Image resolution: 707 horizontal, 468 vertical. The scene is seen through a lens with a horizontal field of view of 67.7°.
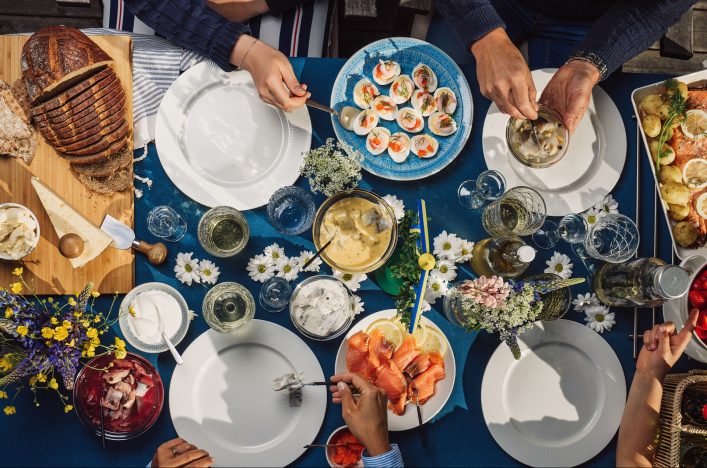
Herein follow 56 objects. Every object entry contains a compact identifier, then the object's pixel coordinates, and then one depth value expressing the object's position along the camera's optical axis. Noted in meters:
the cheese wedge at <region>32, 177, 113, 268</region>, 1.87
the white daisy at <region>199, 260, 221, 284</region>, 1.91
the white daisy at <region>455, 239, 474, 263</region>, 1.96
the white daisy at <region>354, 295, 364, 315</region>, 1.92
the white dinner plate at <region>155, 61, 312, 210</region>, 1.93
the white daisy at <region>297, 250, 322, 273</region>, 1.92
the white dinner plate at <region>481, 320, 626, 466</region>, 1.93
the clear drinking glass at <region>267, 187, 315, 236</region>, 1.92
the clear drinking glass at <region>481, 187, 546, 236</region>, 1.86
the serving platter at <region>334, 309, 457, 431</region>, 1.88
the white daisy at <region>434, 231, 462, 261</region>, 1.96
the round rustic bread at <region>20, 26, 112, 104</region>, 1.83
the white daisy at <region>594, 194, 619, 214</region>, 1.98
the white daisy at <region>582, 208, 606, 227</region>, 1.98
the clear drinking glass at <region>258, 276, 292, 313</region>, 1.91
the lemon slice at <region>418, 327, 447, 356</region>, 1.91
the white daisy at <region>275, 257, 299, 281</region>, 1.92
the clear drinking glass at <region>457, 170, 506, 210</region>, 1.95
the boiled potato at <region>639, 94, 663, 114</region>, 1.96
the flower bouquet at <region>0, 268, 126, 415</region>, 1.67
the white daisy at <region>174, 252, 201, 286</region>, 1.91
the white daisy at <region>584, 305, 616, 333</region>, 1.96
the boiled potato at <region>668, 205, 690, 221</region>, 1.93
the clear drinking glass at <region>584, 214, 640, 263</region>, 1.94
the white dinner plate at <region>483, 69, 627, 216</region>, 1.97
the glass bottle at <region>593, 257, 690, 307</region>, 1.76
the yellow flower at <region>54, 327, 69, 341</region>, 1.62
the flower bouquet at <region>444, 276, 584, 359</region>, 1.68
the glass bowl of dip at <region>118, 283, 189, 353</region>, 1.87
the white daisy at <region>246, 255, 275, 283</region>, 1.92
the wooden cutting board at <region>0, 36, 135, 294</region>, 1.89
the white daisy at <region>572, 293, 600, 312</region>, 1.97
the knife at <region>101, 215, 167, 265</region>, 1.87
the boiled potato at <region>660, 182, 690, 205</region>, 1.93
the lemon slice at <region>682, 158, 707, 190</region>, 1.96
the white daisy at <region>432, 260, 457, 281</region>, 1.95
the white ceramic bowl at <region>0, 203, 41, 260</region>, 1.79
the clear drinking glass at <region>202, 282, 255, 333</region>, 1.84
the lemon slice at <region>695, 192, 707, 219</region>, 1.94
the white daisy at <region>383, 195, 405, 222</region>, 1.93
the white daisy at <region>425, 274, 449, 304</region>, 1.94
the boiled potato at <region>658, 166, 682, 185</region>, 1.94
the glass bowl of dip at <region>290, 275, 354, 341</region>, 1.86
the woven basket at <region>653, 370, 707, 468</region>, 1.81
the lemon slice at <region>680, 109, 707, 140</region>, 1.96
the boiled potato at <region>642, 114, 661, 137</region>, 1.95
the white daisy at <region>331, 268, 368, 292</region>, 1.92
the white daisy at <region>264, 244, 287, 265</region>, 1.93
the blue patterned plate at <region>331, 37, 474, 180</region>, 1.94
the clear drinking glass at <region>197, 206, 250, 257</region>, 1.87
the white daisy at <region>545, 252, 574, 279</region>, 1.99
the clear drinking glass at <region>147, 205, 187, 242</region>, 1.89
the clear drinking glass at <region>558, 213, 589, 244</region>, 1.97
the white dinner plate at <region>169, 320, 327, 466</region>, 1.88
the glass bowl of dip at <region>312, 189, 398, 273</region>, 1.85
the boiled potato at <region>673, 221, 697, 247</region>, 1.92
